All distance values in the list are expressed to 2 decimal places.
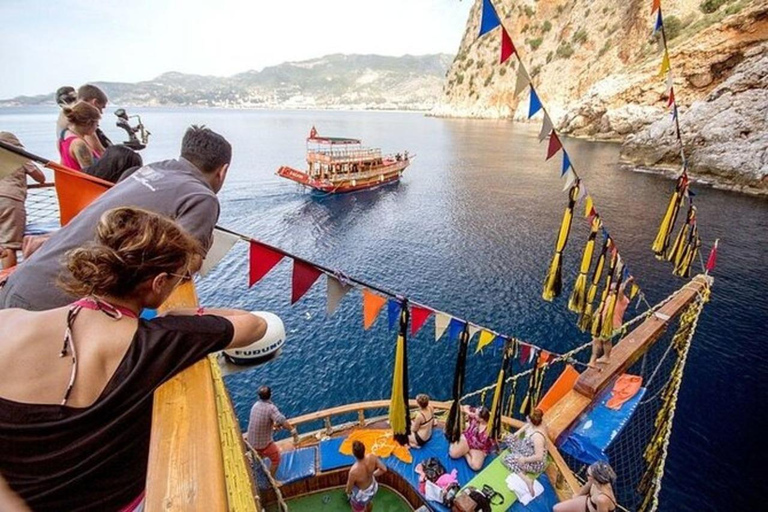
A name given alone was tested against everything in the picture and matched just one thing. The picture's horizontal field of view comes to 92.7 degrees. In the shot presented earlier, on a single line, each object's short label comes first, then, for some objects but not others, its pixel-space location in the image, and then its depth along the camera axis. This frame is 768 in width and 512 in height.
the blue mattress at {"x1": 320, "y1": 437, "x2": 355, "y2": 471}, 7.41
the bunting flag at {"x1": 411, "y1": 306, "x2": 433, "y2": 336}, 5.27
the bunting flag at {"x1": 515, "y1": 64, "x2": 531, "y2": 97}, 5.29
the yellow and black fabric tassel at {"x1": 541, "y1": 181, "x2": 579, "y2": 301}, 6.69
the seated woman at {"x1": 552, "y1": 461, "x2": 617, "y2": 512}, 5.72
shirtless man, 6.32
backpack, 7.03
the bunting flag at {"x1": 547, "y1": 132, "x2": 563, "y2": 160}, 6.11
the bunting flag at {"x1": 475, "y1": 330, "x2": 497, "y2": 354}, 5.74
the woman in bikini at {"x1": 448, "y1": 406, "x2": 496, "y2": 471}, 7.59
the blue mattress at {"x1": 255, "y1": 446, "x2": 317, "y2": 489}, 7.14
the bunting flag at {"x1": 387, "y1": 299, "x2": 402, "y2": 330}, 5.02
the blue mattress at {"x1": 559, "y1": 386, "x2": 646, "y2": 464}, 7.68
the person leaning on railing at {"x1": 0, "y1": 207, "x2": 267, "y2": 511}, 1.24
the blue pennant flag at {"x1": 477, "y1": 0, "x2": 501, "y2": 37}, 4.62
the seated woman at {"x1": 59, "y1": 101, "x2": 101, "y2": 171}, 4.10
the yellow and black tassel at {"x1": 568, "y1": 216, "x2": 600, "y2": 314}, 7.32
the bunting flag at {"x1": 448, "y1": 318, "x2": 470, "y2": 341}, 5.20
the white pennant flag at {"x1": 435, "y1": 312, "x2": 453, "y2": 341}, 5.19
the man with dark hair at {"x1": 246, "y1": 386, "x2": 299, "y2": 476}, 6.72
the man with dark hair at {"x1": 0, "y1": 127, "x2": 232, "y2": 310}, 1.88
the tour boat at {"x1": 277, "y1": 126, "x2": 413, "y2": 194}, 37.97
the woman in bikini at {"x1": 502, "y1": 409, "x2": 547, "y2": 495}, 6.66
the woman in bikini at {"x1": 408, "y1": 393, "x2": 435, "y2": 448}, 7.83
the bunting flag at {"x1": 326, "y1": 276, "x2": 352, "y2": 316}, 4.42
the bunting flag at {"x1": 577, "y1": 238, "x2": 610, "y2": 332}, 8.52
